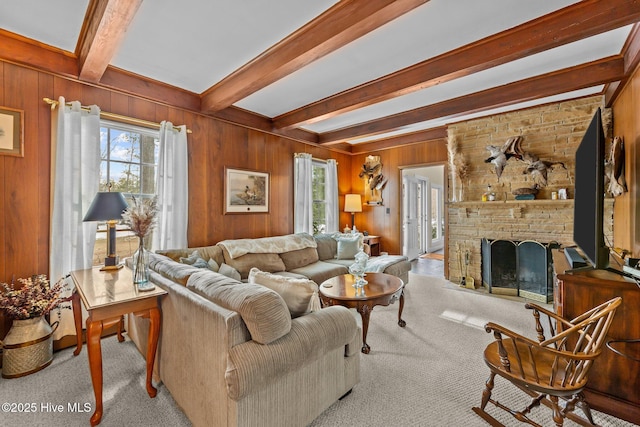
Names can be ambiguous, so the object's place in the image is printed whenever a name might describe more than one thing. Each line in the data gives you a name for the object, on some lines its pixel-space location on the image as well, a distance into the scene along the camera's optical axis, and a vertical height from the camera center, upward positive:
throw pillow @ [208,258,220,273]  2.98 -0.54
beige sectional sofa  1.33 -0.72
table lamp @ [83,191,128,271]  2.26 +0.07
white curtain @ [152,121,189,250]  3.19 +0.31
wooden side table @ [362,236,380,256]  5.54 -0.57
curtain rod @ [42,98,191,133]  2.52 +1.02
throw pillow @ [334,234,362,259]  4.45 -0.50
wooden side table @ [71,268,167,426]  1.67 -0.57
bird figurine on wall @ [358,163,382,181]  5.80 +0.95
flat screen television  1.80 +0.12
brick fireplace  3.73 +0.46
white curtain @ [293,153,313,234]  4.82 +0.37
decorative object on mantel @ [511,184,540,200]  3.91 +0.31
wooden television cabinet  1.66 -0.72
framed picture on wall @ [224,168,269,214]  3.90 +0.36
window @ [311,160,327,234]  5.47 +0.37
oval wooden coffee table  2.42 -0.71
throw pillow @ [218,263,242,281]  2.79 -0.56
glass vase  1.99 -0.39
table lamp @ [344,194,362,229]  5.75 +0.25
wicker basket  2.12 -1.02
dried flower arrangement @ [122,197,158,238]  1.98 -0.01
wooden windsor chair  1.34 -0.83
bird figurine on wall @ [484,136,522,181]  4.00 +0.90
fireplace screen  3.85 -0.79
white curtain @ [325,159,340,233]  5.53 +0.40
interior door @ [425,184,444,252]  7.93 -0.14
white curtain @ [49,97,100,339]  2.52 +0.28
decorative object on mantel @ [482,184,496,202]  4.25 +0.29
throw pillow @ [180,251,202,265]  2.76 -0.43
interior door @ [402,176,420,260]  6.17 -0.10
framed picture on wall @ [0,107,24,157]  2.32 +0.71
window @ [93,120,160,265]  2.91 +0.56
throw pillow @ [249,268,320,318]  1.69 -0.47
